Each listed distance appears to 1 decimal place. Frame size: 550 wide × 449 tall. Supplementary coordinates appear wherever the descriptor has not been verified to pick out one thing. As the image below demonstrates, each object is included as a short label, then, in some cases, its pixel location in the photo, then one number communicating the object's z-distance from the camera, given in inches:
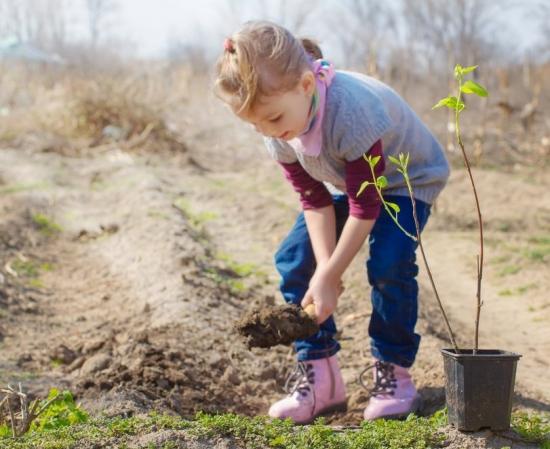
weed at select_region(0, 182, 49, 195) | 394.9
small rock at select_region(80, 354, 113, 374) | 143.1
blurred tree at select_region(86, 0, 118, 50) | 2719.0
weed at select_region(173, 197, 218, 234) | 309.0
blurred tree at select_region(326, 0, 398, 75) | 1704.0
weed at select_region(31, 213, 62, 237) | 318.0
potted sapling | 84.3
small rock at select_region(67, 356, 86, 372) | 151.5
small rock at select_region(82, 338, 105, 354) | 160.1
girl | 108.4
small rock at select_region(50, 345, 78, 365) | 157.6
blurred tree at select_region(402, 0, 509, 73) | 1577.3
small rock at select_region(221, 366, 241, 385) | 144.6
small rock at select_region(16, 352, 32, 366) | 154.4
